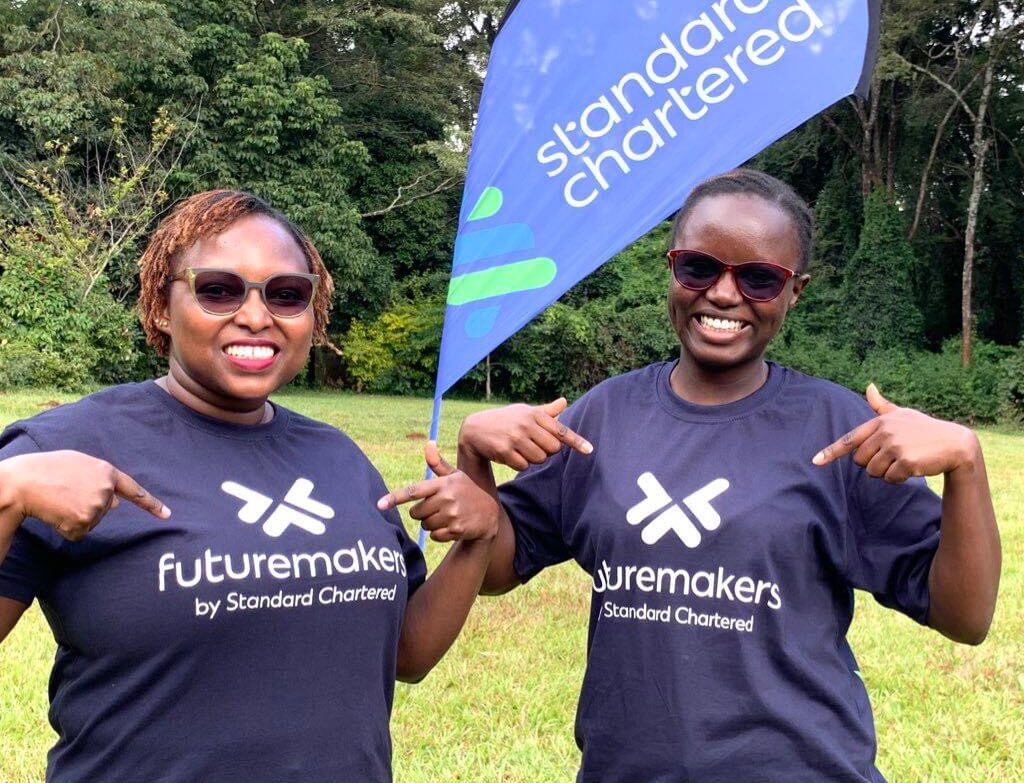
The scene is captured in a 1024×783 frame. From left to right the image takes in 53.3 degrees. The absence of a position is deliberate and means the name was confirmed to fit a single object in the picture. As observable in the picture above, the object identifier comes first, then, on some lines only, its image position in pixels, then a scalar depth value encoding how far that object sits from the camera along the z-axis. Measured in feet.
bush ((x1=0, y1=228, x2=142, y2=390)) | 54.90
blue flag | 12.77
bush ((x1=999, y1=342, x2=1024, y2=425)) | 67.21
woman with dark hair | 5.37
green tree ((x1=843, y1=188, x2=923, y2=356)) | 82.12
